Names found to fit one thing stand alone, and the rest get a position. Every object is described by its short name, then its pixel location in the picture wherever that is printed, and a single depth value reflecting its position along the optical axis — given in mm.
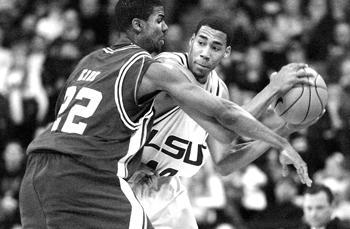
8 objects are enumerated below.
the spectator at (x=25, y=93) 22976
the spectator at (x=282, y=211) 19422
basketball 11040
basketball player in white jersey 11584
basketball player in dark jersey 9704
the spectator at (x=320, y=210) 14229
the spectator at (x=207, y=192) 20042
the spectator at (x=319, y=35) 25745
